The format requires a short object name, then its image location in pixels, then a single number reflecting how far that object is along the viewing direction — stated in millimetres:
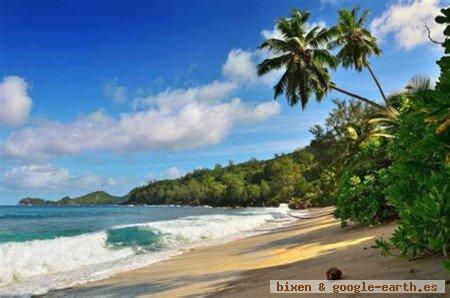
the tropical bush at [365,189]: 14547
